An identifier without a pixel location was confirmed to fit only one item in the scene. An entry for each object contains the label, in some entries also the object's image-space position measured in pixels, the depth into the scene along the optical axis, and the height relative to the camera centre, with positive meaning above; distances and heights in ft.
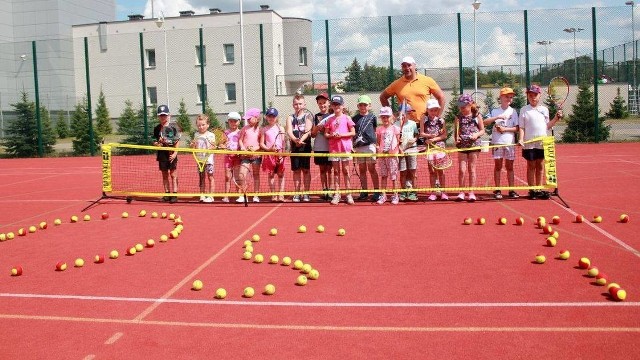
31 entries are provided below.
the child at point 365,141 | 35.17 -0.29
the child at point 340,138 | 34.63 -0.07
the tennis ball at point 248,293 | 18.11 -4.32
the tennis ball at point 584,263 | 20.07 -4.23
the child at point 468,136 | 34.24 -0.21
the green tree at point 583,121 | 72.38 +0.87
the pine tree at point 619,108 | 96.25 +3.01
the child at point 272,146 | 36.17 -0.38
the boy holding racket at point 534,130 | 33.71 -0.02
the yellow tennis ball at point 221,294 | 18.01 -4.30
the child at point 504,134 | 34.35 -0.16
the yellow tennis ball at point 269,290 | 18.29 -4.30
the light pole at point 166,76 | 118.64 +12.93
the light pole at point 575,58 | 72.30 +8.38
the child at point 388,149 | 34.83 -0.76
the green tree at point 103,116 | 118.17 +5.54
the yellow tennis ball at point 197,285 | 18.90 -4.25
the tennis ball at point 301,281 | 19.22 -4.28
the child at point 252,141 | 36.60 -0.04
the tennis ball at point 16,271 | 21.22 -4.09
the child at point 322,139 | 35.04 -0.08
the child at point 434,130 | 34.14 +0.18
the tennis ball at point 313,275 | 19.81 -4.25
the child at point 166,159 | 37.81 -0.96
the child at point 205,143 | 37.73 -0.10
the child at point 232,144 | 37.22 -0.20
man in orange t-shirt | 35.32 +2.48
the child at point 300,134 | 35.60 +0.21
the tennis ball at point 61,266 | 21.83 -4.10
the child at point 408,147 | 34.78 -0.69
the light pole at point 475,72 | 74.79 +7.09
